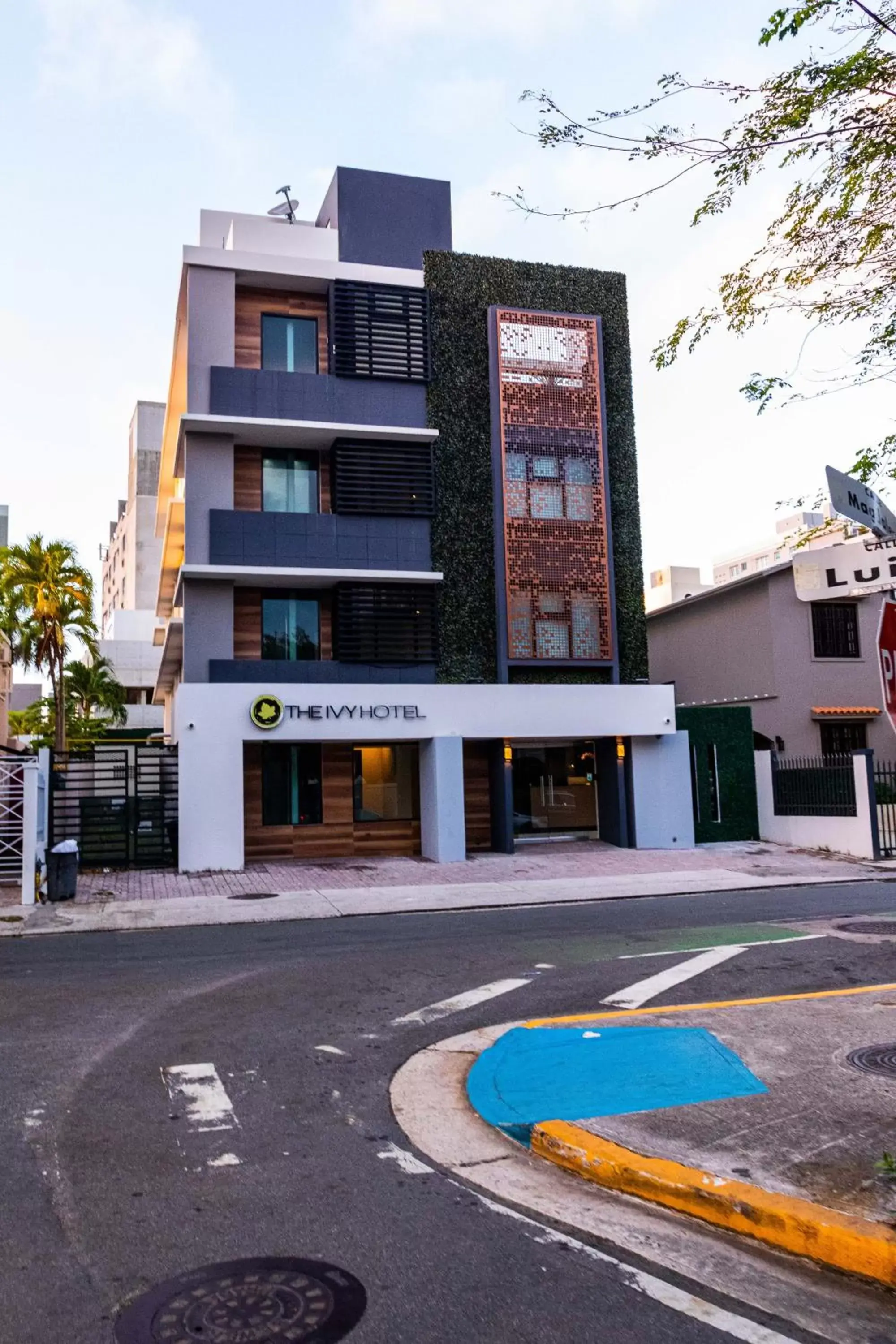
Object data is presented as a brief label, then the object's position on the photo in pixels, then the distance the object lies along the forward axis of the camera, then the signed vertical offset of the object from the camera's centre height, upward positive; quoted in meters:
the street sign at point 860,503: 5.60 +1.53
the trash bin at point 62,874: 17.69 -1.44
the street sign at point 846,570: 5.86 +1.21
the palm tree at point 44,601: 35.81 +6.88
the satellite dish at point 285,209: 28.83 +16.54
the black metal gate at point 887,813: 22.62 -0.98
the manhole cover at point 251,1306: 3.75 -2.03
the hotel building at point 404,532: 23.75 +6.15
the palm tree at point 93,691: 51.77 +5.25
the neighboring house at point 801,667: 30.66 +3.29
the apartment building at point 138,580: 65.12 +19.72
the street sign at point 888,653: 5.27 +0.63
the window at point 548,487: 25.56 +7.47
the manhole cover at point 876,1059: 6.81 -2.01
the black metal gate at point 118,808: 21.86 -0.37
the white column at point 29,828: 17.22 -0.61
